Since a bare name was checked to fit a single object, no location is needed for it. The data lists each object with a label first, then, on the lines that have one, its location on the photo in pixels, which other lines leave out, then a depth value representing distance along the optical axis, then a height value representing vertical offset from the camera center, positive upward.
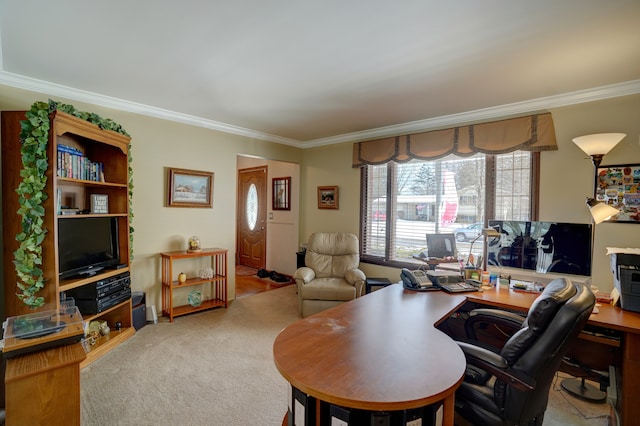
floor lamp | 2.21 -0.01
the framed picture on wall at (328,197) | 4.77 +0.14
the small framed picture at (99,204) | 2.86 +0.01
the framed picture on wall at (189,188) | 3.71 +0.23
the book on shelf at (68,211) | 2.52 -0.06
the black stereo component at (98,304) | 2.66 -0.93
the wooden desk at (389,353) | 1.10 -0.69
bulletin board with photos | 2.60 +0.16
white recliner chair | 3.58 -0.90
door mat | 6.07 -1.41
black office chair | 1.27 -0.73
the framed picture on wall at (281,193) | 5.60 +0.25
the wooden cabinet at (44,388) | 1.14 -0.75
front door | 6.19 -0.26
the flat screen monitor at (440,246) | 3.13 -0.43
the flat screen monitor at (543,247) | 2.32 -0.34
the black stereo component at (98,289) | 2.65 -0.79
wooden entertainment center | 2.28 +0.10
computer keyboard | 2.42 -0.68
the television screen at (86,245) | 2.53 -0.38
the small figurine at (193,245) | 3.79 -0.52
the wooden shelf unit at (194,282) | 3.54 -0.98
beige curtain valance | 3.01 +0.78
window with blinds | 3.25 +0.08
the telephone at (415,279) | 2.49 -0.63
